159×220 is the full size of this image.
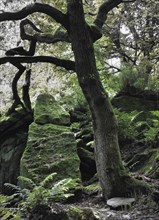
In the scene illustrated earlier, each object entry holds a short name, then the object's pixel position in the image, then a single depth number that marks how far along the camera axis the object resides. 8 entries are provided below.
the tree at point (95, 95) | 5.63
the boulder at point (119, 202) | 5.16
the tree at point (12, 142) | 8.43
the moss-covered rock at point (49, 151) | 7.41
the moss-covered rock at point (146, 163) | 6.52
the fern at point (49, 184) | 6.81
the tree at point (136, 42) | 10.55
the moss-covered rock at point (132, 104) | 10.69
